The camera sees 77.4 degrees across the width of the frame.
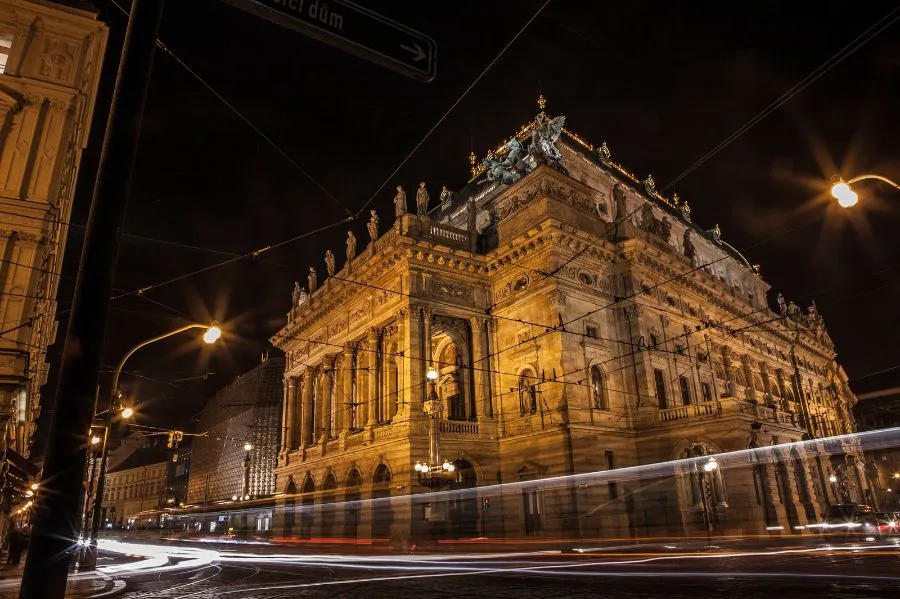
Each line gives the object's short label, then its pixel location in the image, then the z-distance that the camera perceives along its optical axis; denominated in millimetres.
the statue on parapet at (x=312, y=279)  46562
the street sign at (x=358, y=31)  4242
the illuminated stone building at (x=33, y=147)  16938
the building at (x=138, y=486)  101000
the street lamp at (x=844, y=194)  10938
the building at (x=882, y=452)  67312
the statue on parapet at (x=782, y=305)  57431
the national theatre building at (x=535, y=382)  27406
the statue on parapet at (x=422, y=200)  33875
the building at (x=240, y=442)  73000
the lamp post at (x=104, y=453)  16062
